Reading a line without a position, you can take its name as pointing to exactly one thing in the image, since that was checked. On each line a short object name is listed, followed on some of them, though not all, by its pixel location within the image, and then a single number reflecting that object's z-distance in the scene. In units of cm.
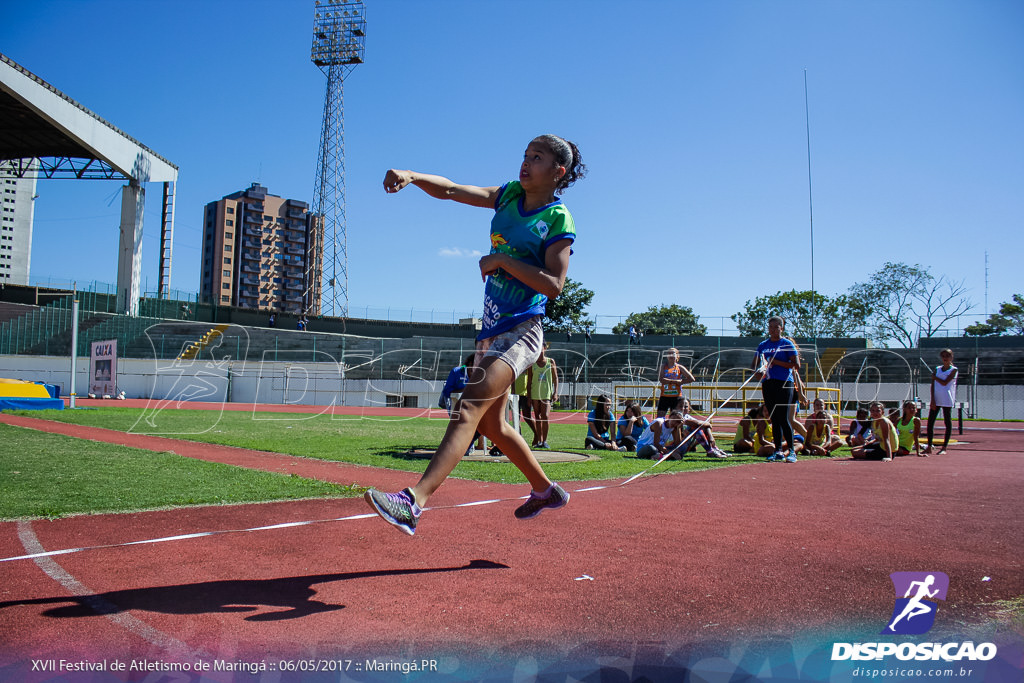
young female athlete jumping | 307
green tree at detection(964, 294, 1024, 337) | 5752
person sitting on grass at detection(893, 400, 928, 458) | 1122
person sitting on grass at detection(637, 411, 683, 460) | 978
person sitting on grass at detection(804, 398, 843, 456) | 1116
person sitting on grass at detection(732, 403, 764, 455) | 1135
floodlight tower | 5369
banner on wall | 2377
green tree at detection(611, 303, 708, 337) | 7914
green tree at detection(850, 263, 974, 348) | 5523
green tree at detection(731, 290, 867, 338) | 5784
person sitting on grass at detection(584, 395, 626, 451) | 1153
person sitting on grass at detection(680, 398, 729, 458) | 1016
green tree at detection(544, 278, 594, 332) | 4820
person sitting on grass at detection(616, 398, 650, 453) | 1142
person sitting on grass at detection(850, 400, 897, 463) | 1005
